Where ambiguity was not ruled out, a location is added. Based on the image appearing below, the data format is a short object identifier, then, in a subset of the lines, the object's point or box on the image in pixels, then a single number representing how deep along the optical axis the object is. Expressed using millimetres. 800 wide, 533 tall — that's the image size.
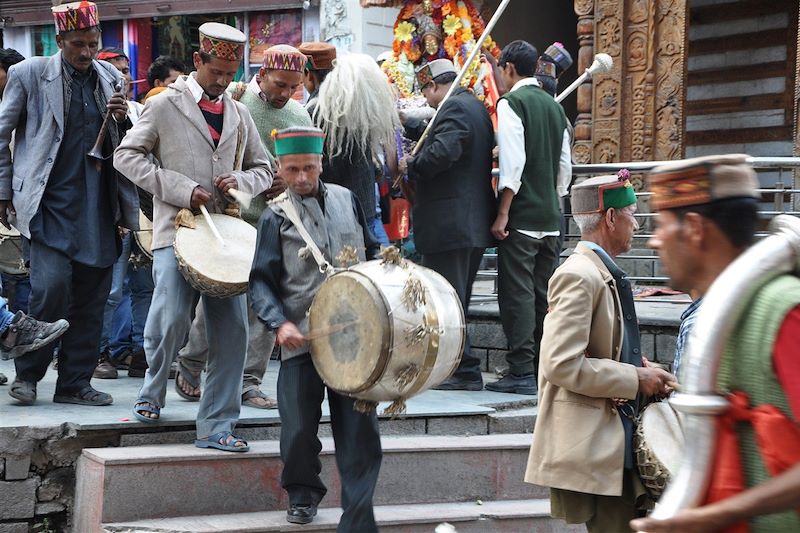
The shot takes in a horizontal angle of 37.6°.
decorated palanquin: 12969
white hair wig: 6914
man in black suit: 7090
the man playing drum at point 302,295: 4816
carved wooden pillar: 11562
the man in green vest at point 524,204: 7250
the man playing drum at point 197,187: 5488
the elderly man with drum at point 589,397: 4102
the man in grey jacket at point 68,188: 6008
